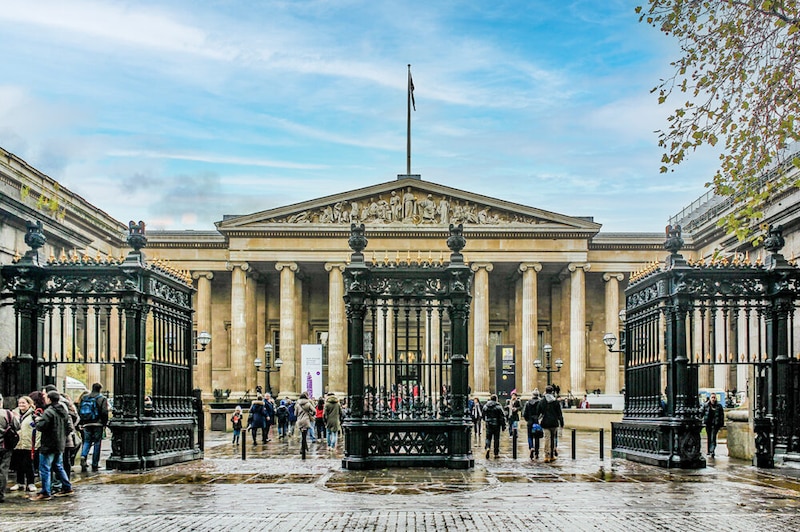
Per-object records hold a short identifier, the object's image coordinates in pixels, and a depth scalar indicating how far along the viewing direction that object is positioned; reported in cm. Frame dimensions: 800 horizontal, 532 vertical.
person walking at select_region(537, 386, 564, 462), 2628
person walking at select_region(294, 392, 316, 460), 3178
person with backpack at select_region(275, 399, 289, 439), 4144
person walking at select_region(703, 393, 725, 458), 2718
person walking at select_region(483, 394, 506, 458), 2812
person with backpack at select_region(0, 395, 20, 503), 1731
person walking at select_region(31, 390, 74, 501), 1760
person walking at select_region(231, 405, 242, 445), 3653
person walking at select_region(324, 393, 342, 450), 3228
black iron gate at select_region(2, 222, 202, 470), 2161
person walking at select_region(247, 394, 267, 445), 3642
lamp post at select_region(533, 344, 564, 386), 5378
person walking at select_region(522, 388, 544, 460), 2814
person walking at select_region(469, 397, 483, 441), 4222
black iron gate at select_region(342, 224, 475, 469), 2227
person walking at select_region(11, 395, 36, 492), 1836
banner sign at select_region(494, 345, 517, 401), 4859
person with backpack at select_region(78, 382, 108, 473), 2275
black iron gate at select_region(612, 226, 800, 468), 2242
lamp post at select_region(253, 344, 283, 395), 5503
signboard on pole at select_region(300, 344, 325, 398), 4853
